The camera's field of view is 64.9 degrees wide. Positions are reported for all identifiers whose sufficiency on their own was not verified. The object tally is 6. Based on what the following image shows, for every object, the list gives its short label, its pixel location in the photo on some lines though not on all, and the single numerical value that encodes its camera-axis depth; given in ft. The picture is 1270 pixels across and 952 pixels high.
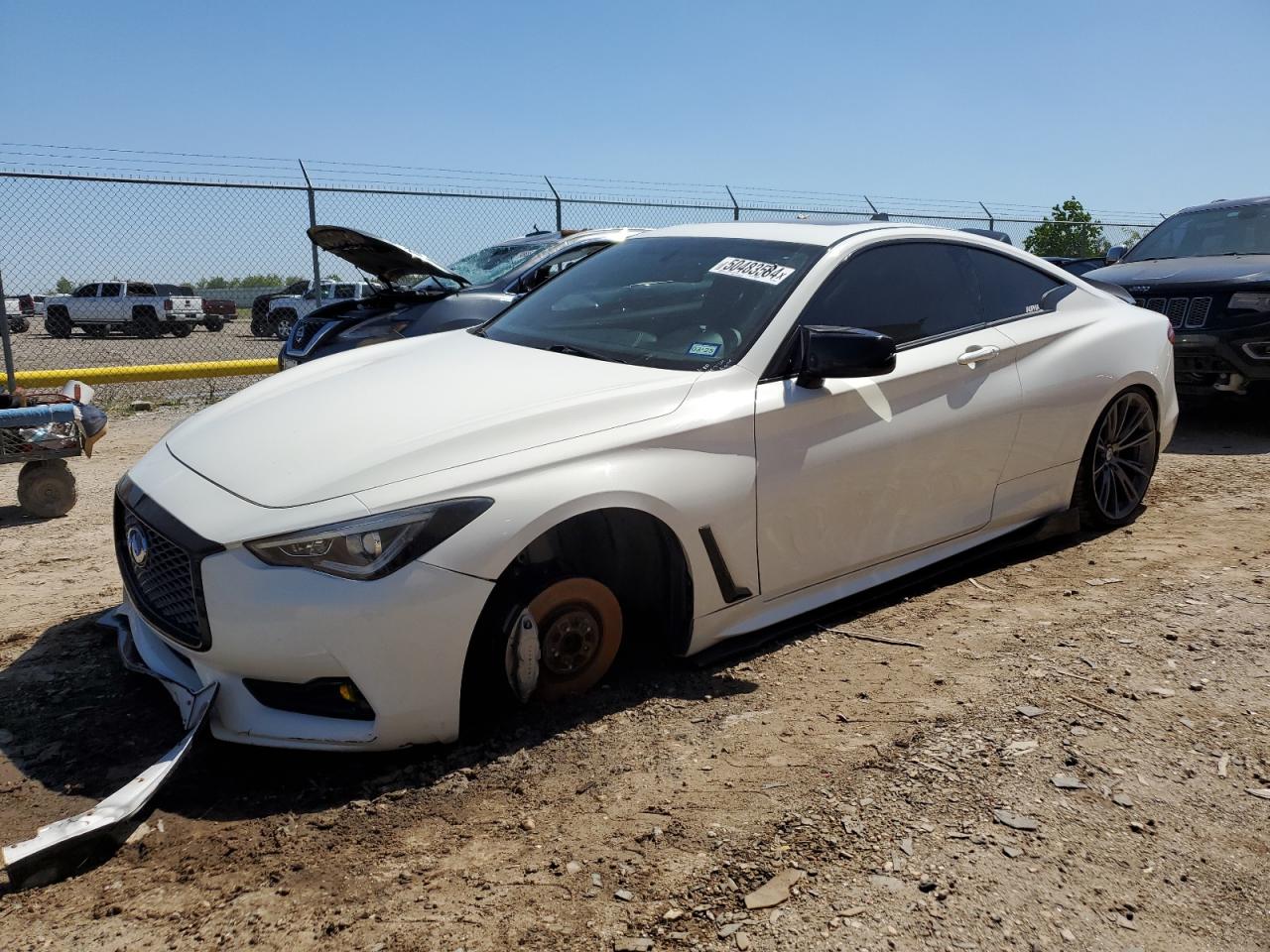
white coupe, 8.60
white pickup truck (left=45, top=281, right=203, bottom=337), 55.98
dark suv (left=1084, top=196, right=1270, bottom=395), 23.00
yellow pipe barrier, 31.81
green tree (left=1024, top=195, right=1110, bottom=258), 66.59
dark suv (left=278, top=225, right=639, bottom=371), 24.95
